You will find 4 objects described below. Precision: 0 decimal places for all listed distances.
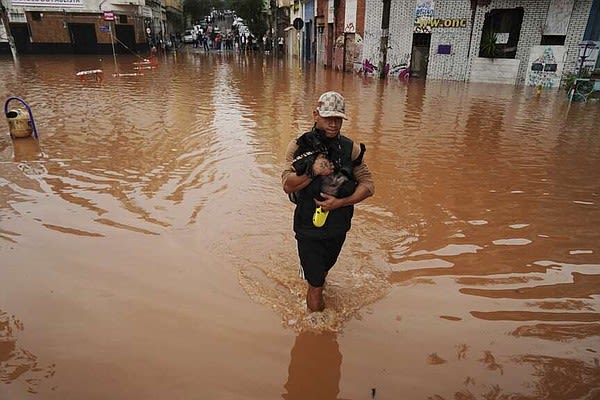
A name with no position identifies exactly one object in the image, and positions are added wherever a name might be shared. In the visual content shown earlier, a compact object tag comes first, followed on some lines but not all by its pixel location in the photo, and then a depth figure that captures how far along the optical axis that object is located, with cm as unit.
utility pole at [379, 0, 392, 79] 2288
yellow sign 2038
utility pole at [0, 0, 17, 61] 2914
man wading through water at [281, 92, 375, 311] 292
